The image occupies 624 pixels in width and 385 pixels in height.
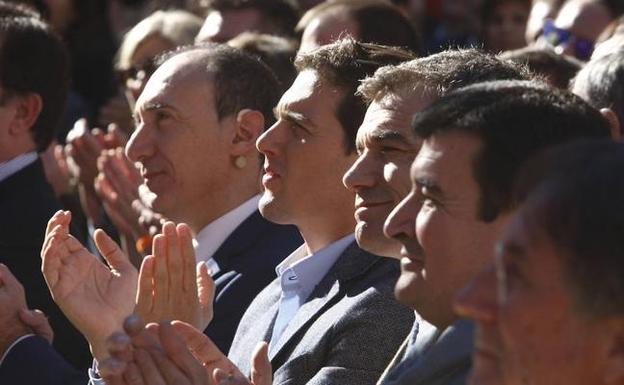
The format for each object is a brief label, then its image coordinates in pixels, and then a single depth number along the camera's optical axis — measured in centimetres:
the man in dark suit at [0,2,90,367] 924
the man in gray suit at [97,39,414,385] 723
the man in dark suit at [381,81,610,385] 523
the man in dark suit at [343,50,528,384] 660
